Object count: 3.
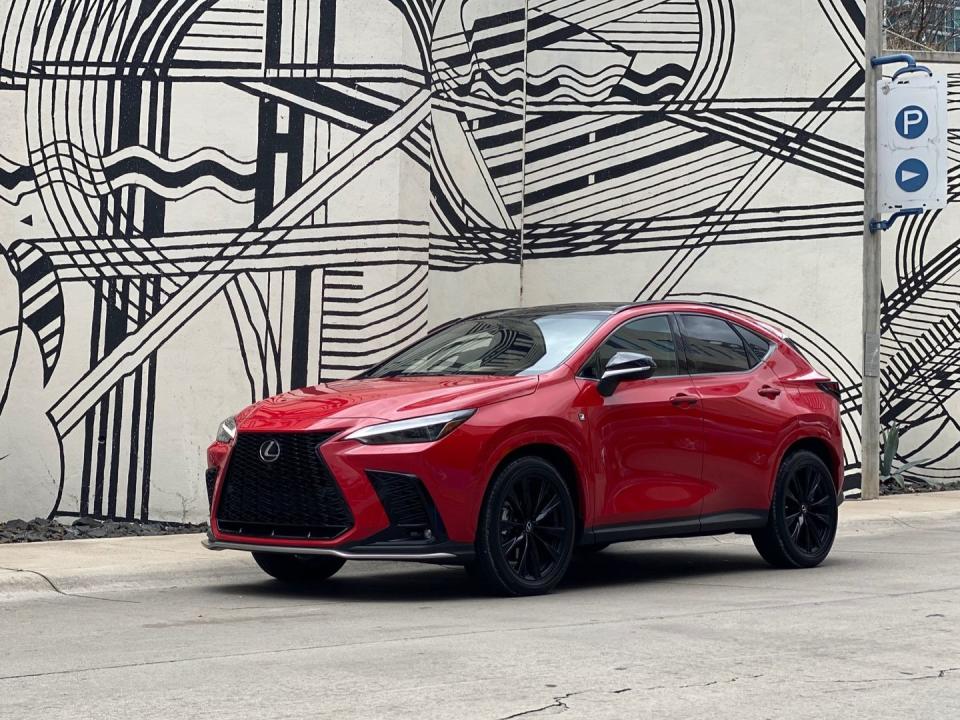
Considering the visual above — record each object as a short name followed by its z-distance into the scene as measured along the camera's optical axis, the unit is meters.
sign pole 16.58
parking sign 16.41
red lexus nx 8.48
